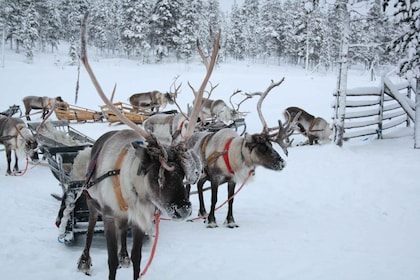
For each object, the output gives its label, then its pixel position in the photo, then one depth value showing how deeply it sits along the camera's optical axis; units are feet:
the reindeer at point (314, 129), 36.32
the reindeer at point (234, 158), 16.51
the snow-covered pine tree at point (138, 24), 141.69
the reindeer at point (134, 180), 8.25
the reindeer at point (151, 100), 57.72
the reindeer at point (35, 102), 58.01
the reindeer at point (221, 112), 51.01
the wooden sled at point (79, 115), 49.55
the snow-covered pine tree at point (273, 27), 182.75
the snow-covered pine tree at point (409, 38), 25.00
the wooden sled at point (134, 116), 44.93
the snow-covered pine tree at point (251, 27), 203.21
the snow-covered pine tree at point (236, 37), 196.24
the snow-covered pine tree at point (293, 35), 153.22
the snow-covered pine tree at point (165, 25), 129.90
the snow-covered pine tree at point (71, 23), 147.83
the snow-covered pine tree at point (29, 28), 139.95
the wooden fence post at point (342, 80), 29.45
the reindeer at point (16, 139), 26.04
